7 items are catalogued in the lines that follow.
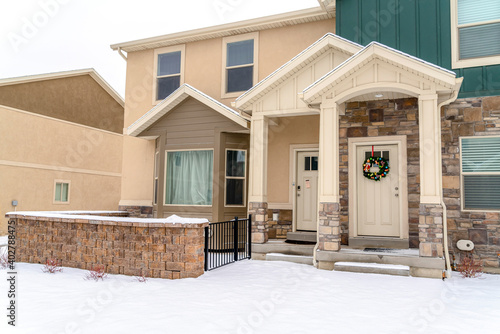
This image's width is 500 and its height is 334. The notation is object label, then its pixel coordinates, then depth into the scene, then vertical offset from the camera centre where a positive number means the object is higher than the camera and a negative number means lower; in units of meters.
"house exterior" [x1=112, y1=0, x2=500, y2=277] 7.09 +1.52
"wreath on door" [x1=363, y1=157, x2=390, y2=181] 8.11 +0.61
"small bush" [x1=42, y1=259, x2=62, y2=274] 6.85 -1.36
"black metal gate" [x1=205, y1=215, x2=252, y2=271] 7.98 -1.07
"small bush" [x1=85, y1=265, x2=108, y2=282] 6.34 -1.35
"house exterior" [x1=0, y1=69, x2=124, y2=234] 14.60 +2.03
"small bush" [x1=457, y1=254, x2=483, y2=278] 6.75 -1.22
